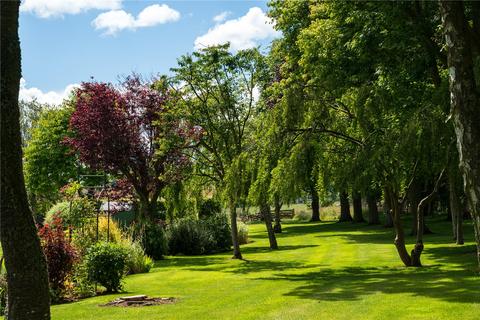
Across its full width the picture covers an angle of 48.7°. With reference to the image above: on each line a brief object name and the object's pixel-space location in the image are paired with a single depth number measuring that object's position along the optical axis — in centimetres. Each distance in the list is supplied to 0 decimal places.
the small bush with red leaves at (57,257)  1170
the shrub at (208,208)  3108
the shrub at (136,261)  1689
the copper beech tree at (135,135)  2206
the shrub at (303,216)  5614
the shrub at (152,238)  2192
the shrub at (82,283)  1266
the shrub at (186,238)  2452
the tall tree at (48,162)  3978
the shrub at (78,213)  1689
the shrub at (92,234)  1503
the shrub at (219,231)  2538
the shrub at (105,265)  1248
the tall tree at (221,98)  1964
